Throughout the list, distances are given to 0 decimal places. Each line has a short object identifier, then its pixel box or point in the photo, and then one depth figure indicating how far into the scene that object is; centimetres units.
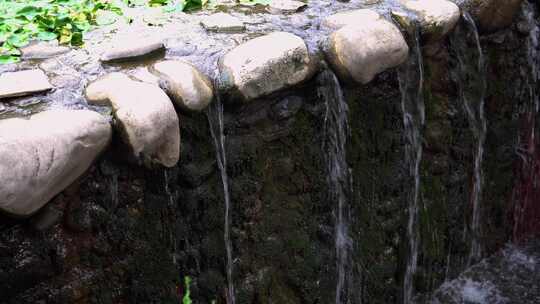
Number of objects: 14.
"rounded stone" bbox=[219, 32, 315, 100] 206
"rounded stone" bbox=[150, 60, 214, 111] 195
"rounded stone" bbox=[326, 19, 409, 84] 230
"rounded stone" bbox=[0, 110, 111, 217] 156
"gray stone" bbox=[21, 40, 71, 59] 223
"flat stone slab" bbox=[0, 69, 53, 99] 191
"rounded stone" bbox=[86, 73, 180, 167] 180
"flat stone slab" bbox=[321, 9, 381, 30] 245
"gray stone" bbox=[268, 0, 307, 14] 269
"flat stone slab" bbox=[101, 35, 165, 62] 216
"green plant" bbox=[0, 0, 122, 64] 234
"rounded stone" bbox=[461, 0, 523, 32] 286
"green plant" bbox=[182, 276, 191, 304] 181
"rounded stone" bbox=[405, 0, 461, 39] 264
